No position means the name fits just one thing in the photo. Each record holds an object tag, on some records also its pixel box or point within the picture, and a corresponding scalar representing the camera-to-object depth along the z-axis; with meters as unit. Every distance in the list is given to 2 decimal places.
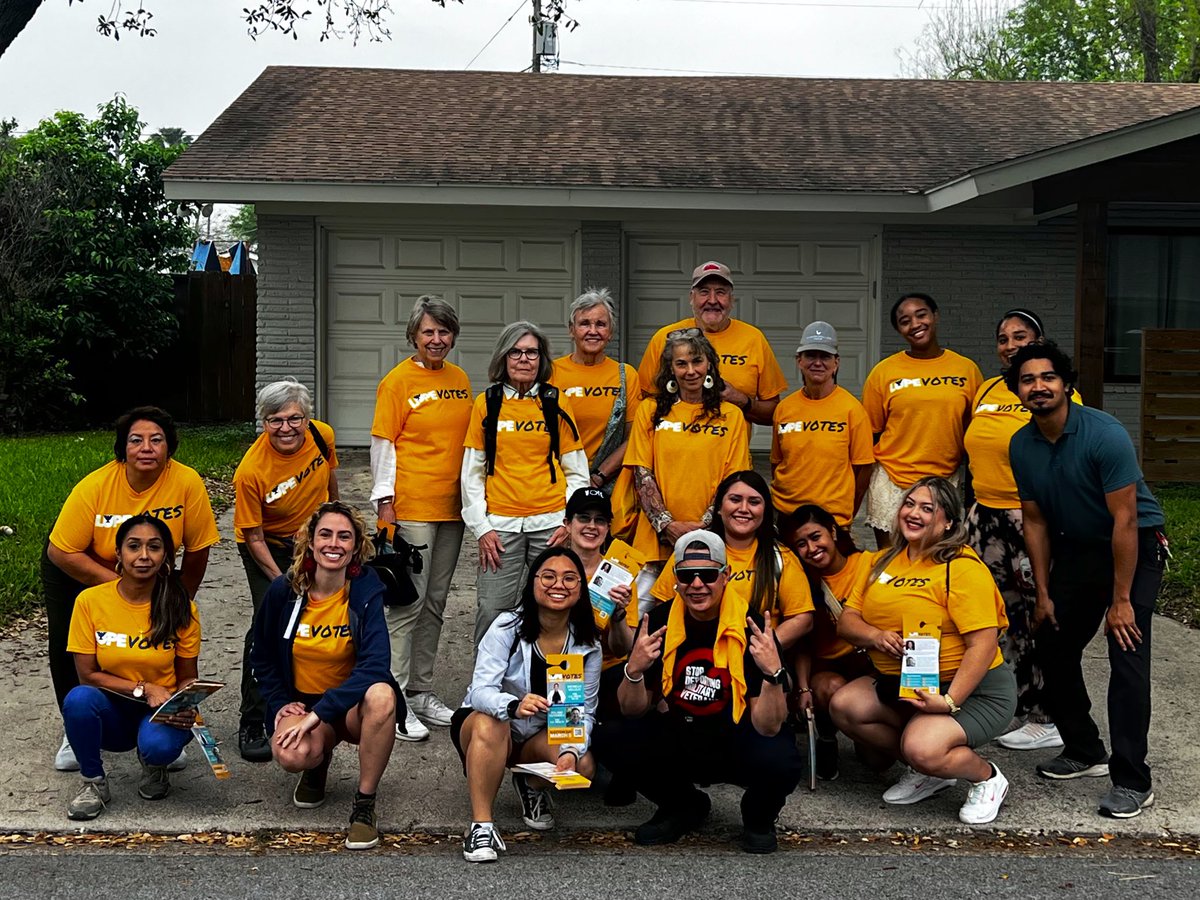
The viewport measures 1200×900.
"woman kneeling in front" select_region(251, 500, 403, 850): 4.66
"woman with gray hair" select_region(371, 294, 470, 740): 5.62
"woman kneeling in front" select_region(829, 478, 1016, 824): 4.68
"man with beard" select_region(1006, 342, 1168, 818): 4.77
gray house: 11.98
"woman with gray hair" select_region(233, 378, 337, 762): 5.32
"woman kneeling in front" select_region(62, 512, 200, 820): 4.70
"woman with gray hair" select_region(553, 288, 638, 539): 5.73
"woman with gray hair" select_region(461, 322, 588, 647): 5.50
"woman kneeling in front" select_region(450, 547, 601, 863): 4.46
